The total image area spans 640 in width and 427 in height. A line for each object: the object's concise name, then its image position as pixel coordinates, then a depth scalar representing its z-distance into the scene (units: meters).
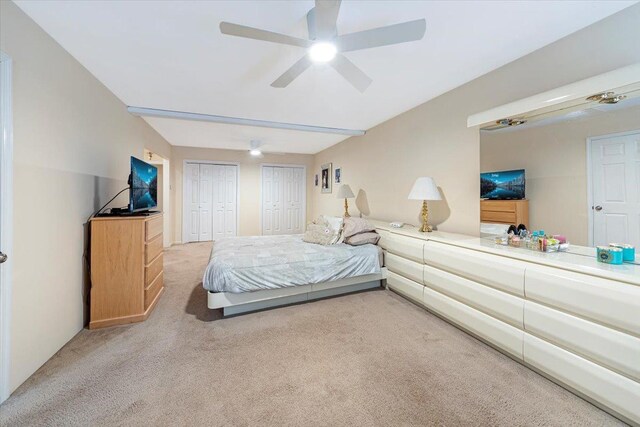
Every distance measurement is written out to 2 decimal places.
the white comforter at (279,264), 2.35
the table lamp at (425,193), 2.72
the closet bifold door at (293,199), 6.74
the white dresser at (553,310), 1.28
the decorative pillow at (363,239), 3.14
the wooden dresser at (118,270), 2.20
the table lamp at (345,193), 4.72
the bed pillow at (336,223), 3.23
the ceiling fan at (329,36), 1.41
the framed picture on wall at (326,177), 5.89
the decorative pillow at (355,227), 3.22
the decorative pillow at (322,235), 3.19
